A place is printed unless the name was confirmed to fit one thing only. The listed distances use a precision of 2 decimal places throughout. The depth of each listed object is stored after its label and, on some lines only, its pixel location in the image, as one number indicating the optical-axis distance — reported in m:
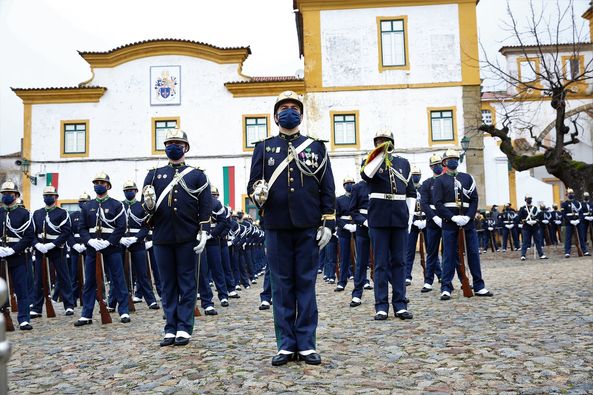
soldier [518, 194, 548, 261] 21.67
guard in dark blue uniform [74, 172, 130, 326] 9.77
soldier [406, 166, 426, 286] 13.32
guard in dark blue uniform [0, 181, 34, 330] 9.80
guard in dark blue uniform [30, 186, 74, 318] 11.26
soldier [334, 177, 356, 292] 13.55
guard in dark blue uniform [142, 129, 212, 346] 7.36
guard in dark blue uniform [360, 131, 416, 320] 8.46
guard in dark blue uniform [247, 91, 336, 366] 5.99
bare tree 22.03
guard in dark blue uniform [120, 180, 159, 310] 11.74
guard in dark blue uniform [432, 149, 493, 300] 10.26
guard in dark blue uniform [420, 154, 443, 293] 11.09
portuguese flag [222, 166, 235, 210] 30.03
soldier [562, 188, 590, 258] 21.09
